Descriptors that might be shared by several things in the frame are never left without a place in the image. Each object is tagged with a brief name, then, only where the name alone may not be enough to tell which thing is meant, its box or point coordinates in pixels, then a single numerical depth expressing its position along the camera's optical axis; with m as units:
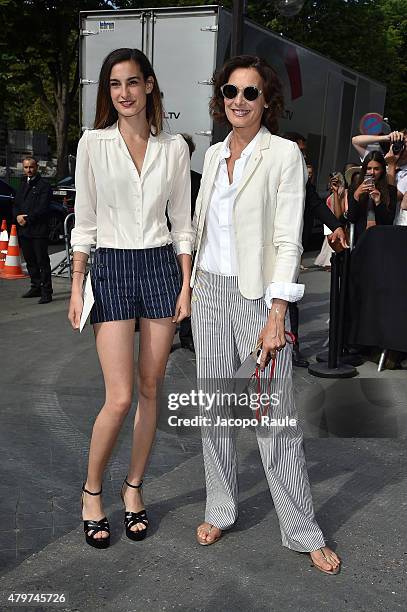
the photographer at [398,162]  6.99
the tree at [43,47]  23.83
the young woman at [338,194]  7.12
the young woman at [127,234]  3.13
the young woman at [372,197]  6.83
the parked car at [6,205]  15.64
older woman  3.02
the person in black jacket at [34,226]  9.85
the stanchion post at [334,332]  6.11
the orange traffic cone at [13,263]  10.91
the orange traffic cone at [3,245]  11.41
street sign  10.91
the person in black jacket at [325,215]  4.85
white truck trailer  10.78
